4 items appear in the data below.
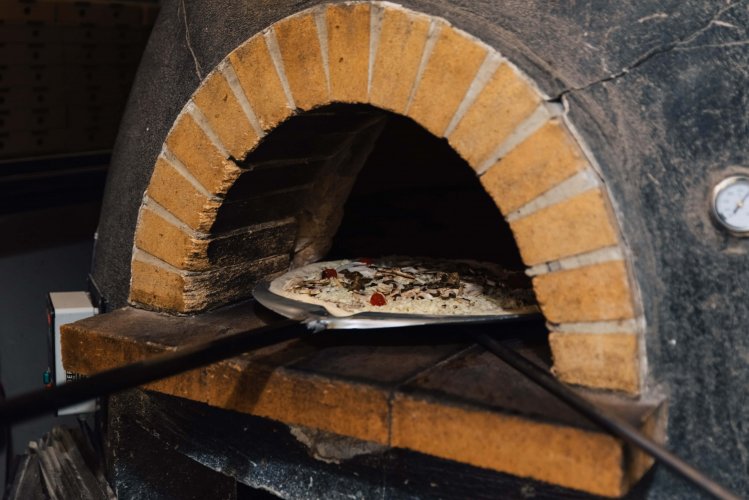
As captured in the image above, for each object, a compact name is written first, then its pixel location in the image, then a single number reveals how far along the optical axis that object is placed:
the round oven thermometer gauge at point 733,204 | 1.66
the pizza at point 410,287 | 1.99
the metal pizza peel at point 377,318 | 1.84
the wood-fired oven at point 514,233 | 1.65
